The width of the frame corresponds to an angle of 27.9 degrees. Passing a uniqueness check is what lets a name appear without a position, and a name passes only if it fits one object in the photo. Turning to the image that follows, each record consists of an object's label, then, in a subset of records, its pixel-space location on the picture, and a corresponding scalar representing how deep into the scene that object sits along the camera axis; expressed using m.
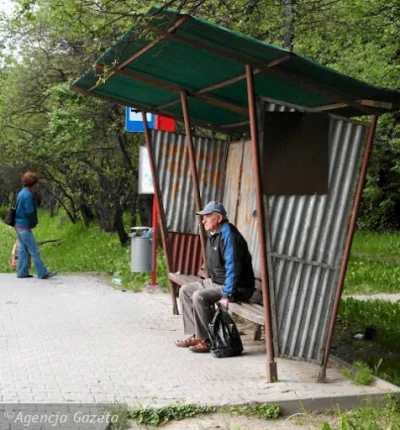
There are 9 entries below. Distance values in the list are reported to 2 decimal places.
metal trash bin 13.13
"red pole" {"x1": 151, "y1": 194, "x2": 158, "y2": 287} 12.74
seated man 7.62
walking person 13.61
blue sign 11.94
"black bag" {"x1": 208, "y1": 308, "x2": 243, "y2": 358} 7.58
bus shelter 6.56
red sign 12.23
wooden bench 7.20
